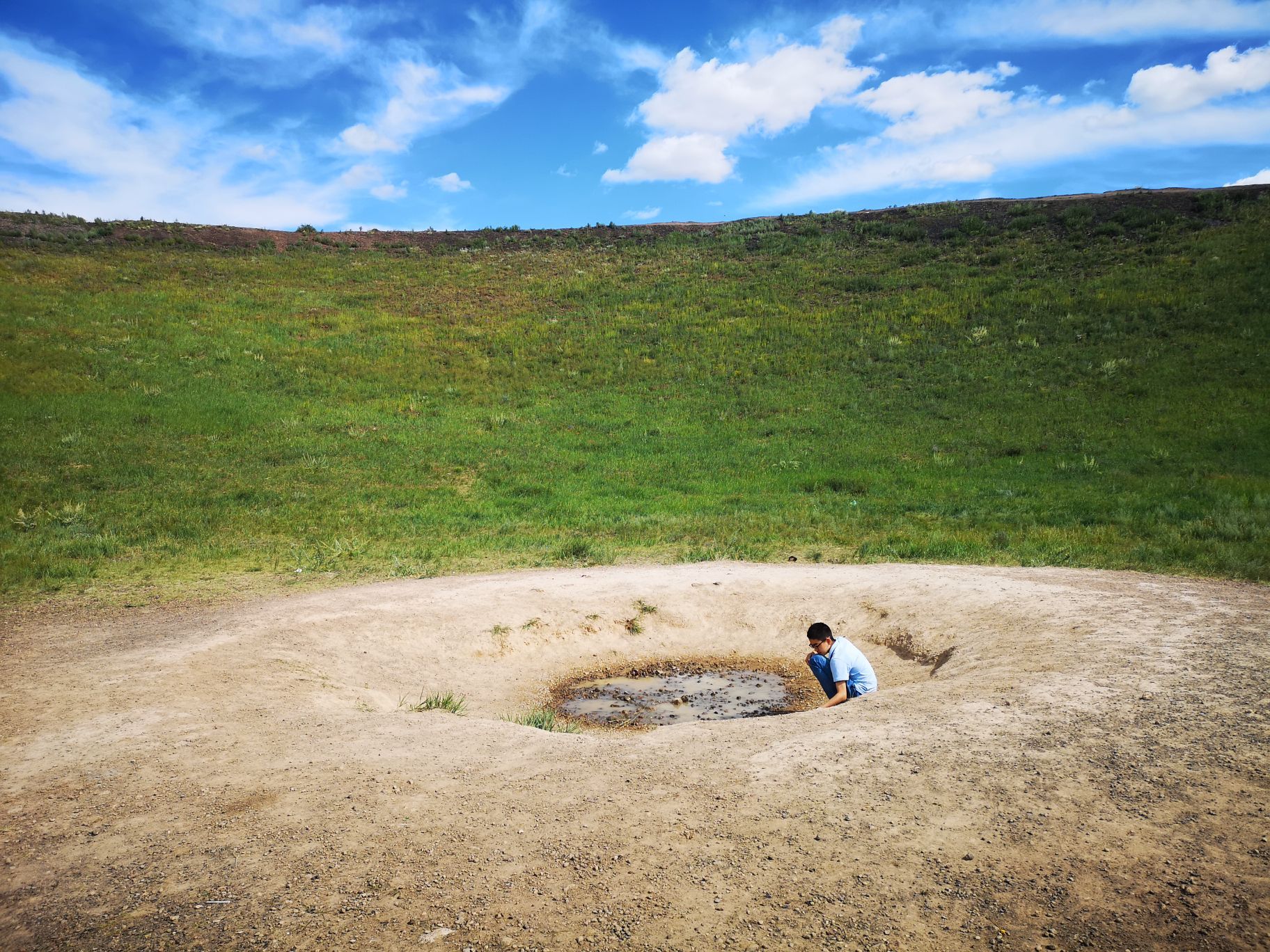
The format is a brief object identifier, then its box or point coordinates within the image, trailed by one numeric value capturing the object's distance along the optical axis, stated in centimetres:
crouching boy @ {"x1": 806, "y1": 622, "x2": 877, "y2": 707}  807
